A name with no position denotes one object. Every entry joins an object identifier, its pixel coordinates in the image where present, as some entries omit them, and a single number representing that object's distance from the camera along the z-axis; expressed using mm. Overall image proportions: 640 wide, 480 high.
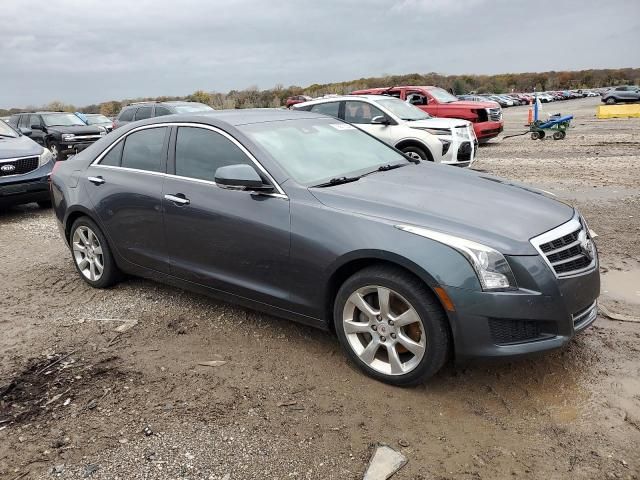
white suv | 10438
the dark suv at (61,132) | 16828
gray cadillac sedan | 2912
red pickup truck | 15516
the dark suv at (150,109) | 14031
